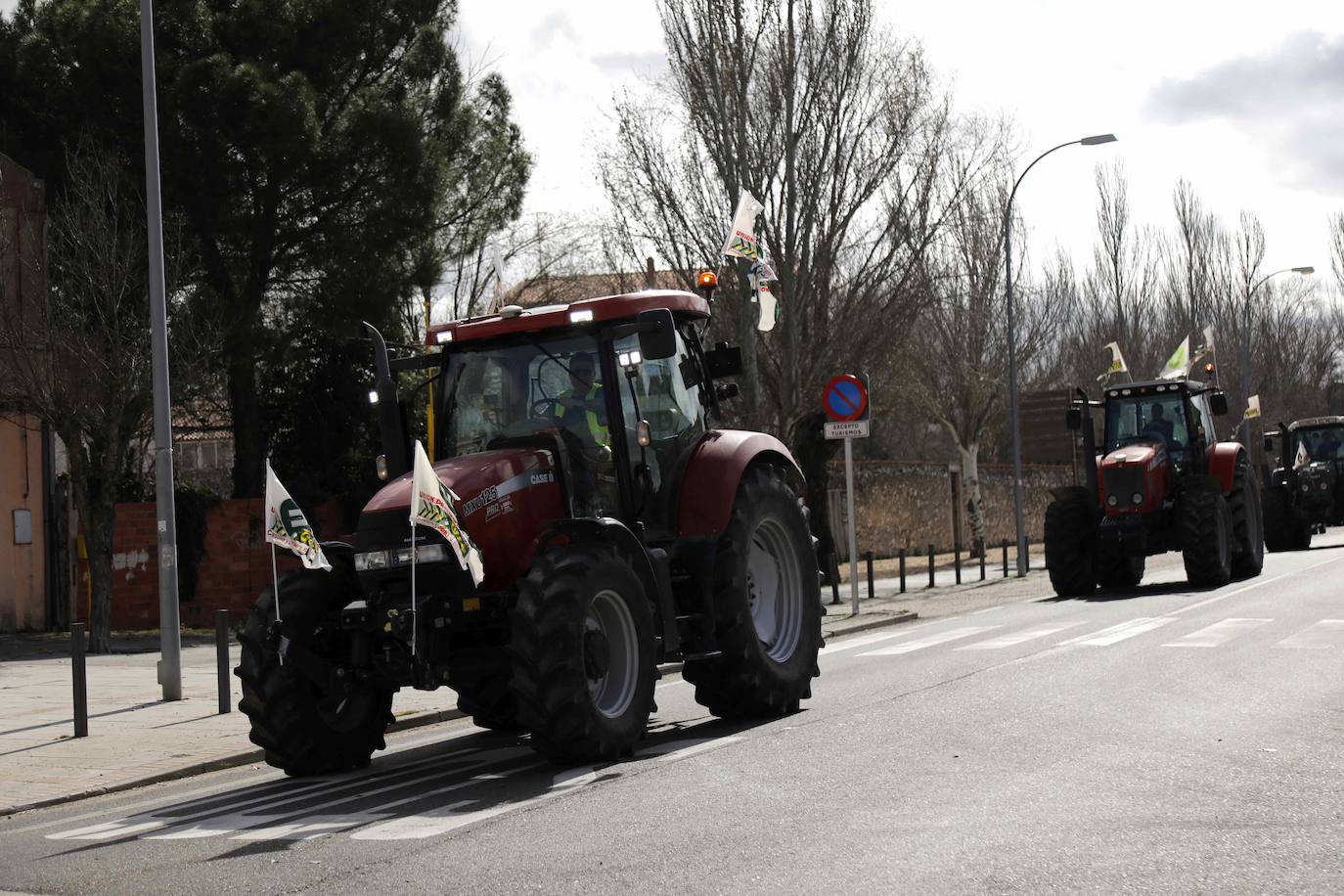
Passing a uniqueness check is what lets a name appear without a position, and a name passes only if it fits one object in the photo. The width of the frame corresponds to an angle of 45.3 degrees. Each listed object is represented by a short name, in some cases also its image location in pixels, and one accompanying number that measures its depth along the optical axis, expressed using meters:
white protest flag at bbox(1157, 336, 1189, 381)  28.02
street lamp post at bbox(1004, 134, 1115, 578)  29.75
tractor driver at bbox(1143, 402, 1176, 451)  23.92
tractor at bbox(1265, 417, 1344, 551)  34.09
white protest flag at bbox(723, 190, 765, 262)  14.03
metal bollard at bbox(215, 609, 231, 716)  13.78
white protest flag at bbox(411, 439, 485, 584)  8.52
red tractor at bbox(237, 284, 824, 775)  9.06
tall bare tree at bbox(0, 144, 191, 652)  21.31
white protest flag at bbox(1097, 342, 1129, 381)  28.07
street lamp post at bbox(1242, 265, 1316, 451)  49.78
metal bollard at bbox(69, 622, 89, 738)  12.42
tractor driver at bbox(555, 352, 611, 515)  10.03
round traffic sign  21.12
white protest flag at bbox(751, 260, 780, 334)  13.15
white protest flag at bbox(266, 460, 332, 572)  9.41
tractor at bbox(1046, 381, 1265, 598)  22.36
